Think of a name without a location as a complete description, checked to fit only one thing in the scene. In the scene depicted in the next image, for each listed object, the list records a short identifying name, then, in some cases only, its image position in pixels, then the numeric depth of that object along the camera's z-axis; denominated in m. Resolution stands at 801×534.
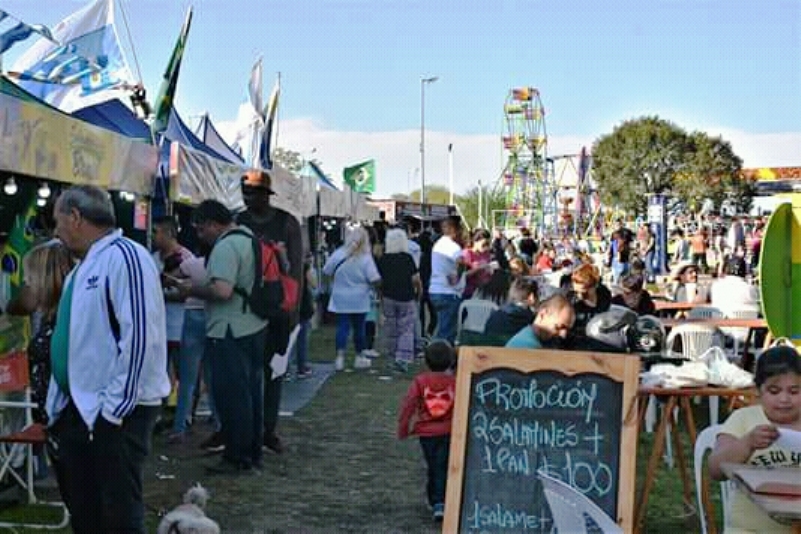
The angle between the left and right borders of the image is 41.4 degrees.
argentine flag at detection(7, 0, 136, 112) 8.45
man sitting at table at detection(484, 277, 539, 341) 6.78
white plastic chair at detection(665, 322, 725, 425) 9.07
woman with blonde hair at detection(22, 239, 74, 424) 4.32
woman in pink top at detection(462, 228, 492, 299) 12.41
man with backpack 6.40
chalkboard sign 4.58
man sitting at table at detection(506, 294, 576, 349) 5.55
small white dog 4.26
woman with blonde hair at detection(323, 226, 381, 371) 11.92
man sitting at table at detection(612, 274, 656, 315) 9.41
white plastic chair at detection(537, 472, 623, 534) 3.94
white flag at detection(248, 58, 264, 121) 15.04
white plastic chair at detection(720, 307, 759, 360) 10.37
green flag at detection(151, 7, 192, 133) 9.29
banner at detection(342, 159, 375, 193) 25.55
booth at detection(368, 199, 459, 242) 37.56
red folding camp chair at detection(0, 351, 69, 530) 5.69
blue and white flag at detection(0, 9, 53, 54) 7.14
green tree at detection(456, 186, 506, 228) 85.61
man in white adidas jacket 3.61
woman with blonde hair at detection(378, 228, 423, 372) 12.05
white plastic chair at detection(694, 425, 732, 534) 4.51
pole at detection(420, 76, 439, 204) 55.21
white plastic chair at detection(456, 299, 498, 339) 10.47
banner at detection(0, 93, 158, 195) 5.30
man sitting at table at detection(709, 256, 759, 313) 11.24
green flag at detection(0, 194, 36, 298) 6.10
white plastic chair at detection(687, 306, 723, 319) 11.04
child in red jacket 5.53
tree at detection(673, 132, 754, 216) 55.09
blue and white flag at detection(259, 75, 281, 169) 15.28
